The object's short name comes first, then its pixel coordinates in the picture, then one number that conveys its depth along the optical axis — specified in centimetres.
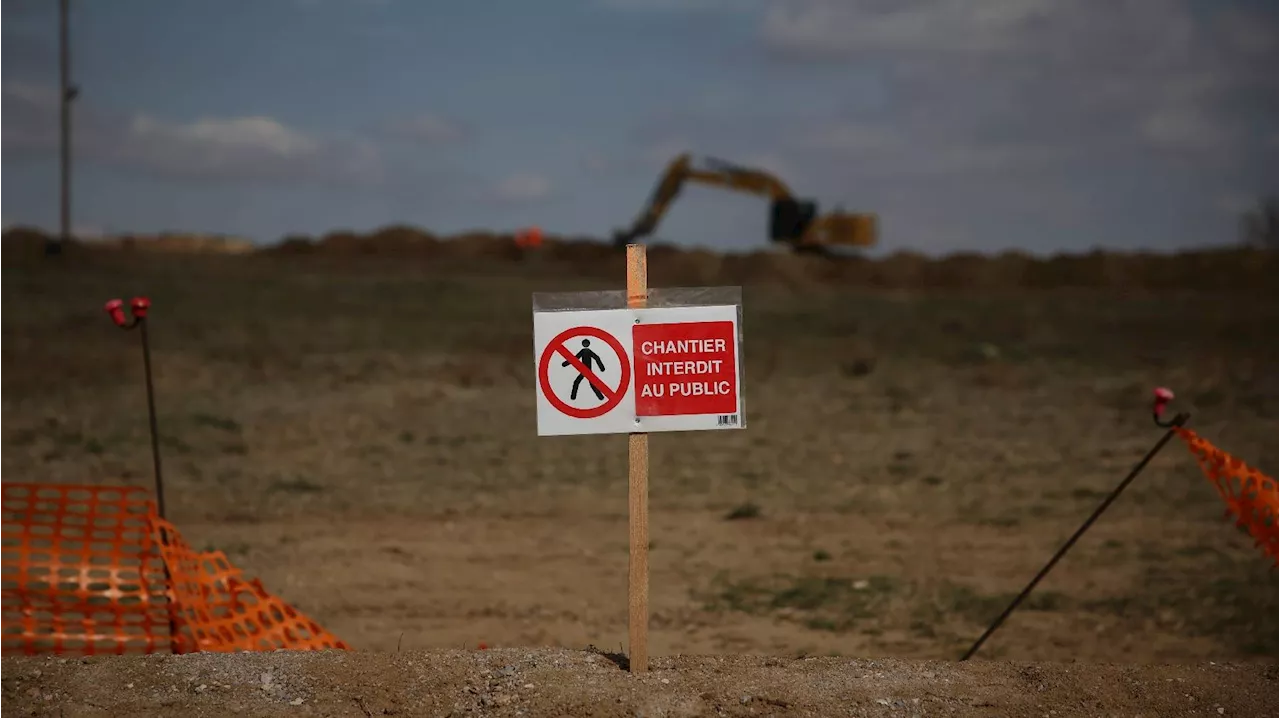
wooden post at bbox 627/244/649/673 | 547
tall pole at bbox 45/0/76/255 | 3709
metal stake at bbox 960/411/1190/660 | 689
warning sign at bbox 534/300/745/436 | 546
